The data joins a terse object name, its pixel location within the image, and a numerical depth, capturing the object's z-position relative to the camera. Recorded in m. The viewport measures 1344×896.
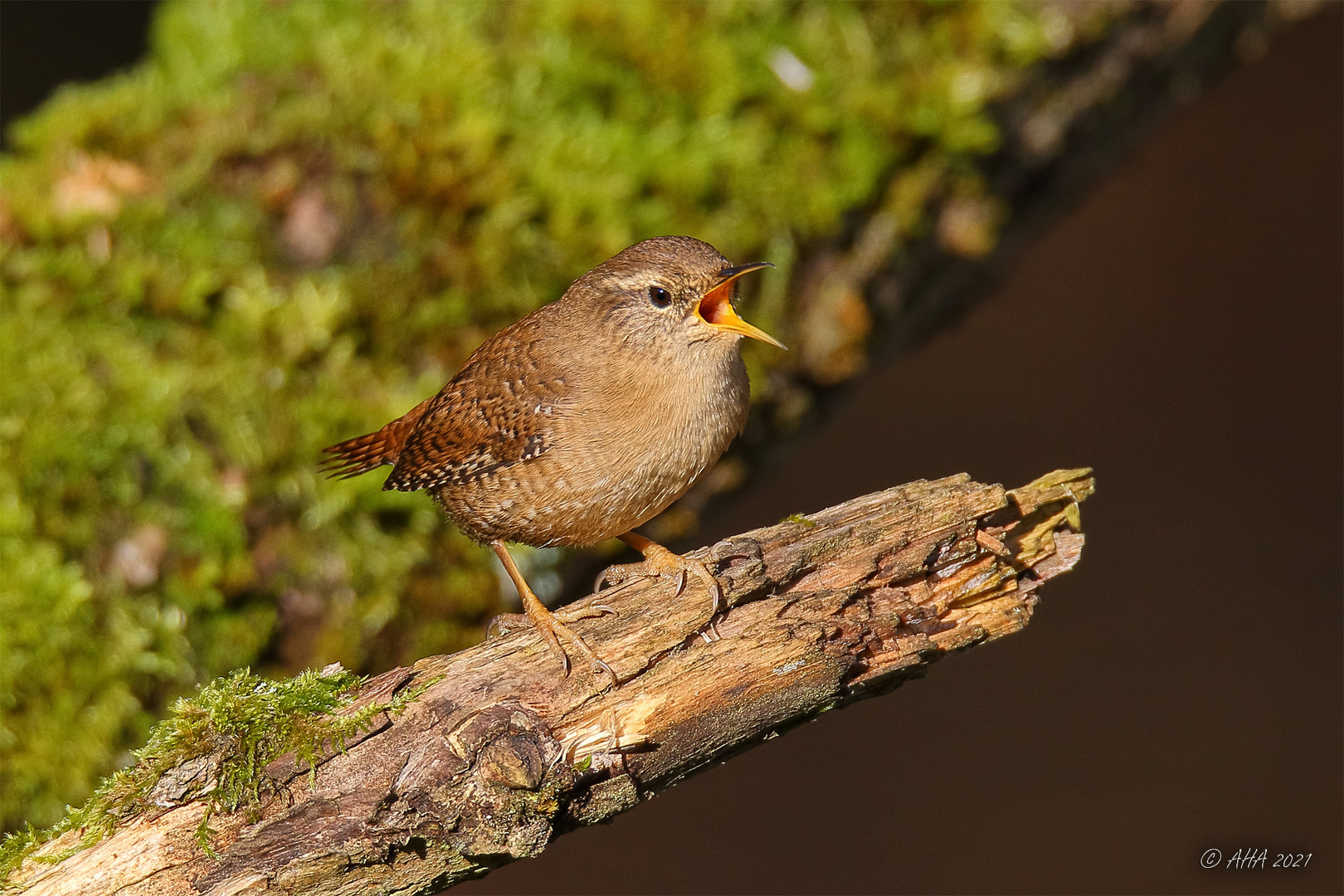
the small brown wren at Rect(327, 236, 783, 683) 5.61
